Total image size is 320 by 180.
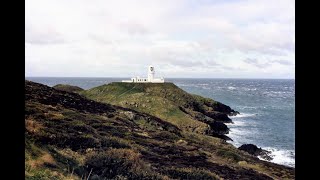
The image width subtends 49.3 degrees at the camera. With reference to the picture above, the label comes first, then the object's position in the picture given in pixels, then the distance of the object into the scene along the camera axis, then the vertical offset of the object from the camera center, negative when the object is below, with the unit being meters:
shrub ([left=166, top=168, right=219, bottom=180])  23.44 -6.28
